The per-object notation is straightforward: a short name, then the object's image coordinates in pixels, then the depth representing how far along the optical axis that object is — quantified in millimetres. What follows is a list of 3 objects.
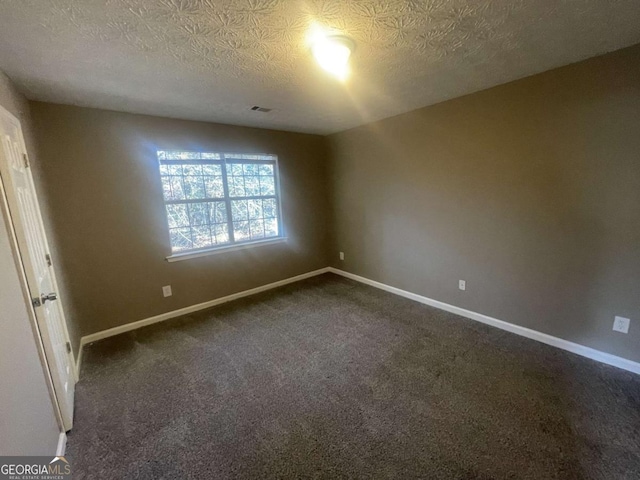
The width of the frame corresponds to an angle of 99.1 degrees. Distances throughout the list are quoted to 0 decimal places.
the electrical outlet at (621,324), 2020
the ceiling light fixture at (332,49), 1557
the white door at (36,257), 1499
